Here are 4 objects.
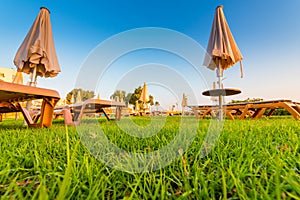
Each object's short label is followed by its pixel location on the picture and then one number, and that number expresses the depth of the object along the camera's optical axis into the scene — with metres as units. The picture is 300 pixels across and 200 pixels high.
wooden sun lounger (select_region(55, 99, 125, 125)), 3.27
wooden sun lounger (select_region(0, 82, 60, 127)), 2.02
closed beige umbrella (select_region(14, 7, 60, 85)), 3.69
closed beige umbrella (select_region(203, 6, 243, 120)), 3.95
